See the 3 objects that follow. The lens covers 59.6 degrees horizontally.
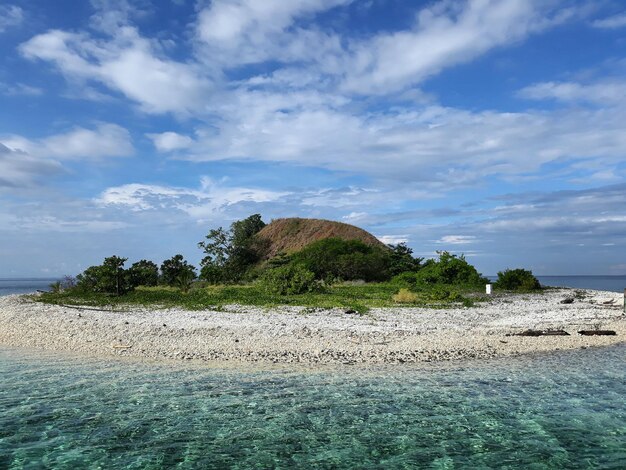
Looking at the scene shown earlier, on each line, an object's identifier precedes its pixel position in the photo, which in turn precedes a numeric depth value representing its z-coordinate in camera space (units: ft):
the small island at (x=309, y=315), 57.21
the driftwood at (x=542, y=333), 65.26
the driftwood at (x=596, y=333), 67.00
